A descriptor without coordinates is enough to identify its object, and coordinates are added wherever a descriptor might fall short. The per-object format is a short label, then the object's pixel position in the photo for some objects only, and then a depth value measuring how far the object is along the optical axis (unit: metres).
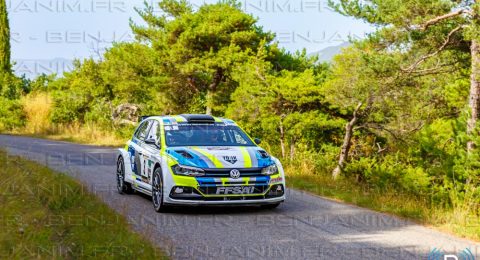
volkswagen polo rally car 9.58
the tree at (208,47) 26.72
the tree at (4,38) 47.91
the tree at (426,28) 14.69
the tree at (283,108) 19.72
